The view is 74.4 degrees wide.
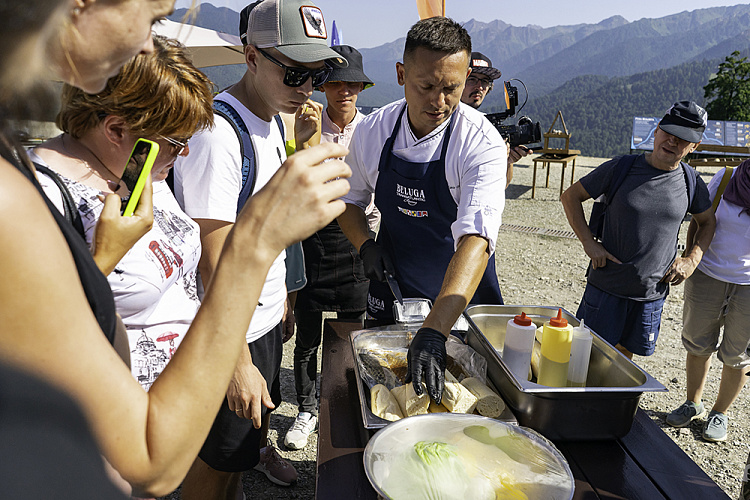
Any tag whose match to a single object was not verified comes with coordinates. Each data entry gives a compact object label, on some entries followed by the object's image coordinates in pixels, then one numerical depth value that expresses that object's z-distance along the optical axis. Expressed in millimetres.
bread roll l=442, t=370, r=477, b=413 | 1342
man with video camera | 3711
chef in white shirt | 1892
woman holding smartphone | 1290
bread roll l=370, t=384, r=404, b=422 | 1331
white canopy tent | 7724
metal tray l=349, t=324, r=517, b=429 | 1755
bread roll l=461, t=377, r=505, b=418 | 1351
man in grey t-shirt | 2949
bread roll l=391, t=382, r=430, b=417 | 1337
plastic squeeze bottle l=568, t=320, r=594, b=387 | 1468
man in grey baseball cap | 1593
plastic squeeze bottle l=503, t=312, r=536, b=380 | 1497
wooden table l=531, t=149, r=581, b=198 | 10117
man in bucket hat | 3080
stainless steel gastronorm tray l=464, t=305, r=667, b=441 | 1273
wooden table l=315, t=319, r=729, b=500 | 1136
